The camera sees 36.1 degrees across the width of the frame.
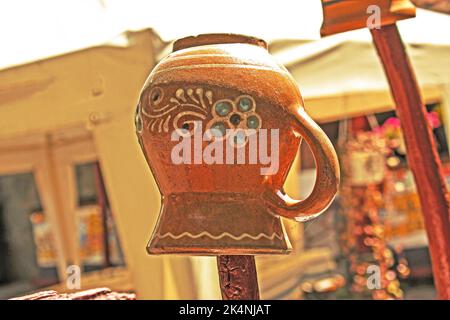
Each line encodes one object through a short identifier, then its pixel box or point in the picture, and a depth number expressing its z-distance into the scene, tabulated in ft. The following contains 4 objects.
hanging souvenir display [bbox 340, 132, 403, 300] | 8.40
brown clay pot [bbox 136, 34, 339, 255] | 1.99
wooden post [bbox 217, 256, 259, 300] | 2.13
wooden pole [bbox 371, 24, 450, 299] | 2.94
